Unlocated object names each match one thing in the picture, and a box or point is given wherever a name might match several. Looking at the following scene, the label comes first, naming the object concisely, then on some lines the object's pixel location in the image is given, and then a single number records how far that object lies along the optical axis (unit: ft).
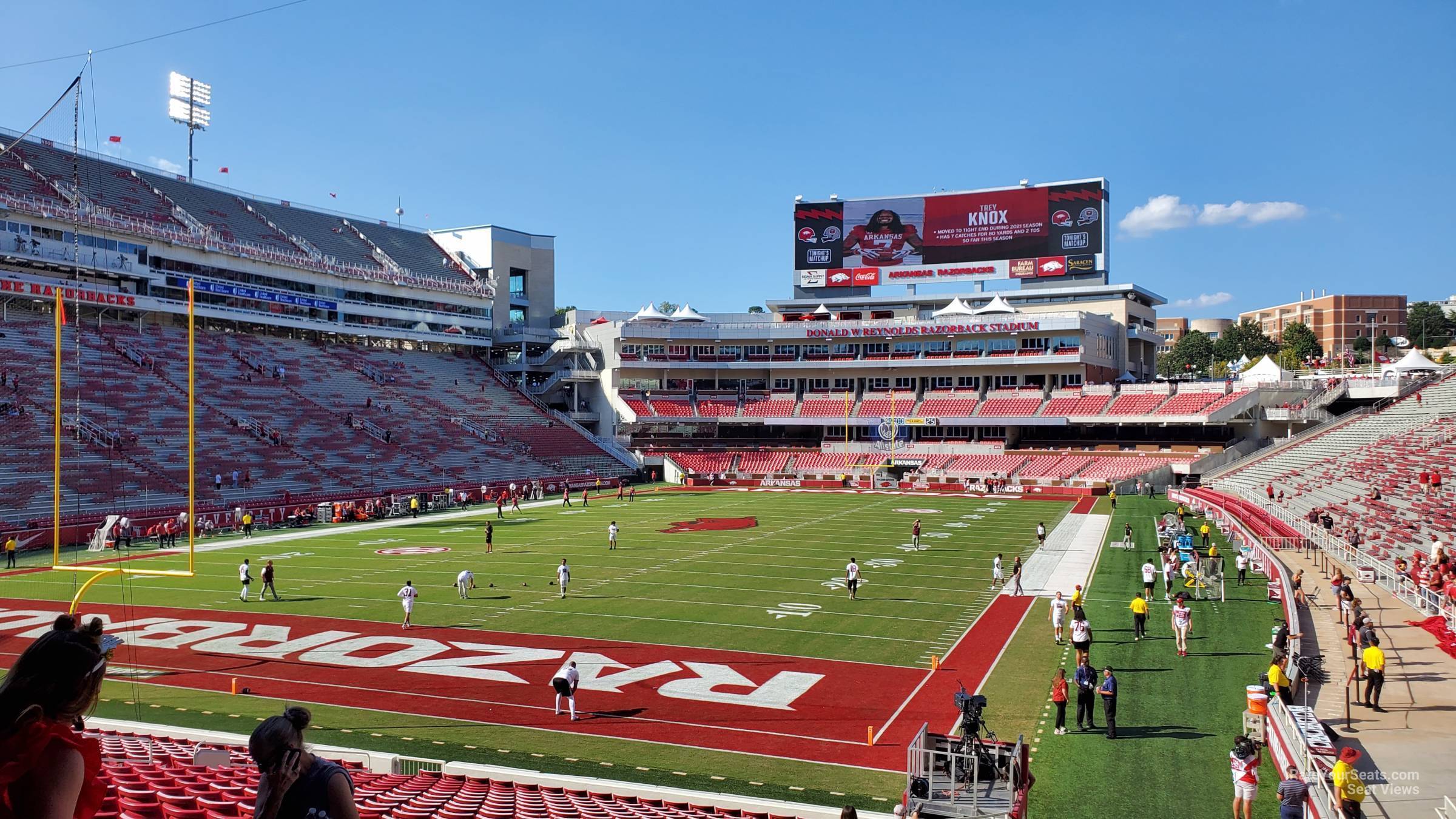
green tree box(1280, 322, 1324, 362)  368.68
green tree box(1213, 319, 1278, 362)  383.24
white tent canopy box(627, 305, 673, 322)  248.73
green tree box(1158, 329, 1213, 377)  399.44
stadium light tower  220.64
